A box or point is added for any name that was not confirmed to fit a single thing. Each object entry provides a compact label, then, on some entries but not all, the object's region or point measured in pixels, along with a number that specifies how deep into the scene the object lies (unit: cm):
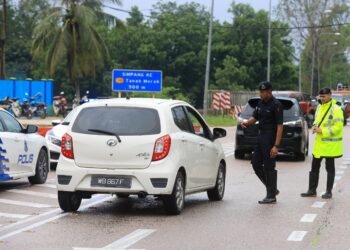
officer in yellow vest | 1298
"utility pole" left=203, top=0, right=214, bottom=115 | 4338
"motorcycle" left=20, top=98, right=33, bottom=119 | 4525
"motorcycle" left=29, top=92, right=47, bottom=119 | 4622
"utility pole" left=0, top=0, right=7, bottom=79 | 4970
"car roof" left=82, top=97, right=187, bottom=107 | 1105
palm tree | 4744
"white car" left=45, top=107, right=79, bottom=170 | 1786
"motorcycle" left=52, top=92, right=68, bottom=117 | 4881
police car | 1361
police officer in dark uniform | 1227
